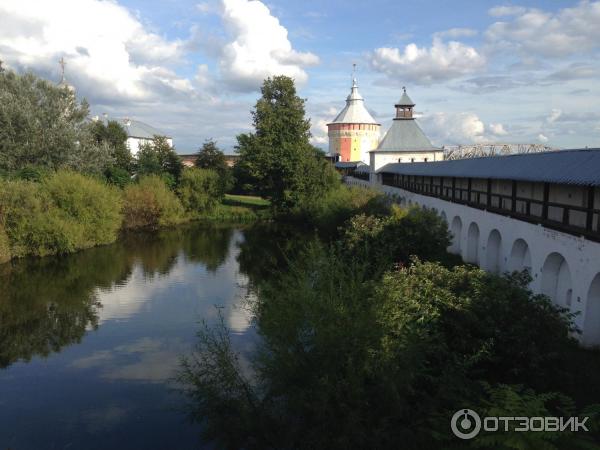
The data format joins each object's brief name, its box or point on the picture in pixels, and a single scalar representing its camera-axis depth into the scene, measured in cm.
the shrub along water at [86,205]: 2770
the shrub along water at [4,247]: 2497
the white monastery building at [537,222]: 1066
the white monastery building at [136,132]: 7523
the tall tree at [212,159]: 5328
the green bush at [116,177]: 4053
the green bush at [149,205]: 3844
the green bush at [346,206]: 2434
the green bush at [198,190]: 4561
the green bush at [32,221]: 2539
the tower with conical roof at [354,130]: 7006
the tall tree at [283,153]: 4166
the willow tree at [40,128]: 3231
